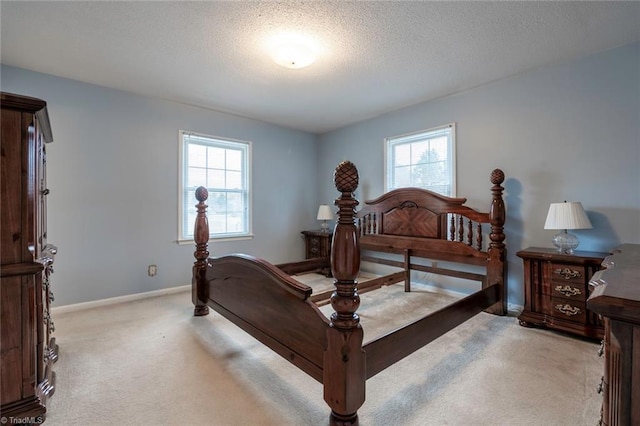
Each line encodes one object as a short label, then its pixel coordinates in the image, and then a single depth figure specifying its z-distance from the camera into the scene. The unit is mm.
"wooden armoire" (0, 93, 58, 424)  1323
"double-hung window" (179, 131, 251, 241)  3887
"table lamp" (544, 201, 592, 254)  2402
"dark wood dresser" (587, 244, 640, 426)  756
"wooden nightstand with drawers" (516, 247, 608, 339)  2305
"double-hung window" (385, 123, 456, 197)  3646
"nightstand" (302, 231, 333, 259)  4625
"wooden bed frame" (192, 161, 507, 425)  1416
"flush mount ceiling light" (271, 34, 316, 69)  2330
